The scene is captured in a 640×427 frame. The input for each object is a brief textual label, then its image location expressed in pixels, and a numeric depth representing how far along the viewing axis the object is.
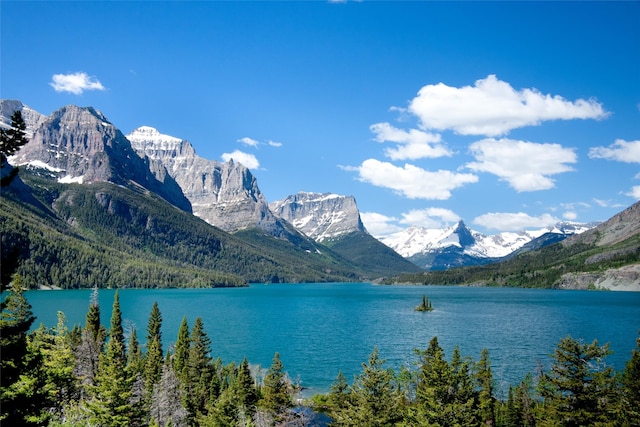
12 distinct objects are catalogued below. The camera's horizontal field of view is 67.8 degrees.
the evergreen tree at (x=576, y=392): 37.47
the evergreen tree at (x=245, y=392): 71.76
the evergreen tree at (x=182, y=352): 86.78
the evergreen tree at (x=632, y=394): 37.34
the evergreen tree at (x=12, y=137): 20.75
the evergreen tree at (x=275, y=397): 66.31
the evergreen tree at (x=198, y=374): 74.56
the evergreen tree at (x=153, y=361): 78.48
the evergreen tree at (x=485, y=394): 67.71
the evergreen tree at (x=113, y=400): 49.53
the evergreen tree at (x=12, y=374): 24.23
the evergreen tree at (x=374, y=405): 44.88
